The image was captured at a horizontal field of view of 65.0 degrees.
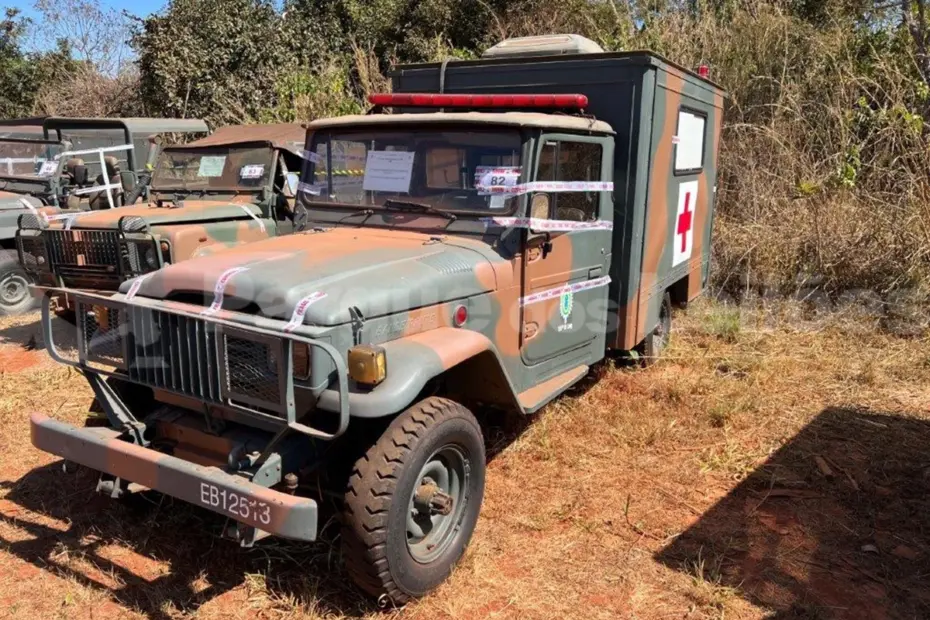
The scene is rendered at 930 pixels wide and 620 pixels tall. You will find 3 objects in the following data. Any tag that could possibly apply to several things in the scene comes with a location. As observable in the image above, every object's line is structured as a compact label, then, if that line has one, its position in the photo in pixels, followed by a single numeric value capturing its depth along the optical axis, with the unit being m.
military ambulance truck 2.75
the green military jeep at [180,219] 5.74
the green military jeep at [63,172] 7.84
